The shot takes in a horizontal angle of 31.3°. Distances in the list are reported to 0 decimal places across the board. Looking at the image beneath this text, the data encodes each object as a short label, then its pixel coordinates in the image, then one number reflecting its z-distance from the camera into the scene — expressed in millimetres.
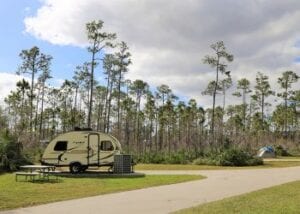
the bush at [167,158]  38775
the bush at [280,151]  56219
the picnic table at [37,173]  22809
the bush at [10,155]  29016
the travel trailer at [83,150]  28391
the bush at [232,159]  35906
